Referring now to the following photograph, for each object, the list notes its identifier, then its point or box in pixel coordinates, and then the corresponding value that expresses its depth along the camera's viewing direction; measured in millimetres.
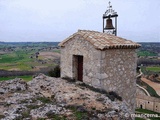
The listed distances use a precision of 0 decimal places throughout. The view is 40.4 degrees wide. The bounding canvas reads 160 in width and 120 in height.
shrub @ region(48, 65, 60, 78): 12469
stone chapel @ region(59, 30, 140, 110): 6750
